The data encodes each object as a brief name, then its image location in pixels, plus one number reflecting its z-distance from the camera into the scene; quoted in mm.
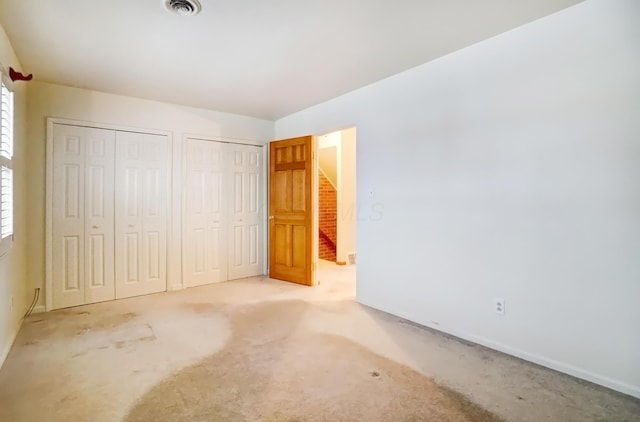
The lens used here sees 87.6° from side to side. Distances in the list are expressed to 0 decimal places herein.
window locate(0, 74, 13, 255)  2270
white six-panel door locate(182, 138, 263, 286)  4457
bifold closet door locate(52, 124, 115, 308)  3561
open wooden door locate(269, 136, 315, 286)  4441
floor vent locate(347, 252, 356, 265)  6121
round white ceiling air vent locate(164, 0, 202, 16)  2043
